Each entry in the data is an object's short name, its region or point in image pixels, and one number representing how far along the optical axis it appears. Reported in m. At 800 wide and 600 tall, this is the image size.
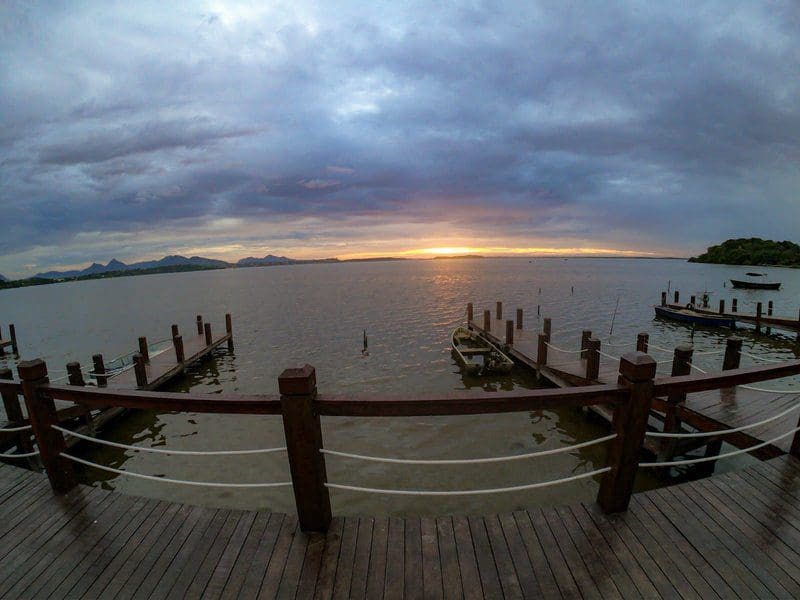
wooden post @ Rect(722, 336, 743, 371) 8.75
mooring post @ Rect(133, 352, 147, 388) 12.52
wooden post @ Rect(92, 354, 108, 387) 12.81
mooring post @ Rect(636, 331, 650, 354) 11.73
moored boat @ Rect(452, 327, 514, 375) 15.88
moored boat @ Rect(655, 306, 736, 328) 26.06
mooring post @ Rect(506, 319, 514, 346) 17.45
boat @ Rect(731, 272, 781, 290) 50.65
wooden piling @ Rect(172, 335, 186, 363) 15.89
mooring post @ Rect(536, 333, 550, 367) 13.90
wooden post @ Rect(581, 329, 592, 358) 12.96
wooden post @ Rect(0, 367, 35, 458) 8.54
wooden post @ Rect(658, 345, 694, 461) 7.89
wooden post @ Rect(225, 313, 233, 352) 22.77
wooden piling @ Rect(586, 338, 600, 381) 10.91
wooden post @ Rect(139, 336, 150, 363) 15.21
